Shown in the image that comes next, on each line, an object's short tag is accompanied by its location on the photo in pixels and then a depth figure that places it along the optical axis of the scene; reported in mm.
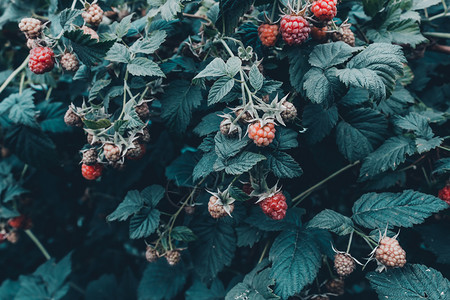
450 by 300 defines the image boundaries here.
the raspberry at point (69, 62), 656
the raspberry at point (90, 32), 657
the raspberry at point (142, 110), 652
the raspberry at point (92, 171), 645
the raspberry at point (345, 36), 646
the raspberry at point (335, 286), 665
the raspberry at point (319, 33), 640
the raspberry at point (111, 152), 623
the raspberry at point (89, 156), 638
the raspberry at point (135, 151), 639
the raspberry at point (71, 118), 659
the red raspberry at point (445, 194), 648
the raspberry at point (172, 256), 675
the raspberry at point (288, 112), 614
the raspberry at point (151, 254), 680
